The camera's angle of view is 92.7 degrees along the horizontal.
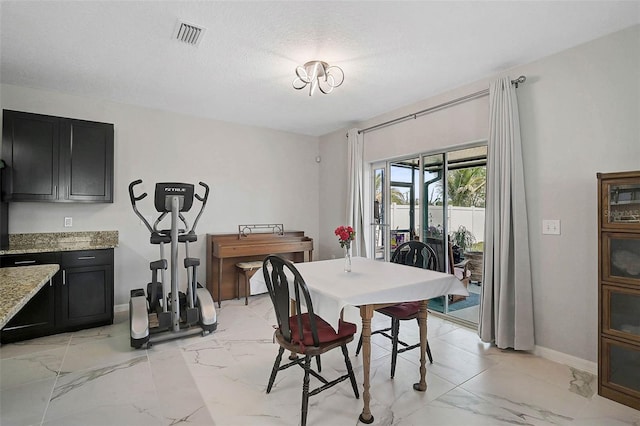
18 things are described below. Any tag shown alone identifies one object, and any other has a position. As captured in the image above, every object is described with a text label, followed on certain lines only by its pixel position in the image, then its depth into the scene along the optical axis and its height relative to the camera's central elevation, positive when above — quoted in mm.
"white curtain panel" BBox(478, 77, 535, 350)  2729 -207
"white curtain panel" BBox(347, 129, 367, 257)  4570 +318
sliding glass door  3465 +85
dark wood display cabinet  2018 -480
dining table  1842 -479
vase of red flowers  2395 -172
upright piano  4176 -501
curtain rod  2816 +1266
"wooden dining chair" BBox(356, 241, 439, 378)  2350 -473
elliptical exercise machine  3037 -858
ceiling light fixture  2791 +1393
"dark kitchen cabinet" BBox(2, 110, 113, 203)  3141 +633
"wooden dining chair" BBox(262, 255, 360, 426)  1806 -746
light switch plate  2619 -94
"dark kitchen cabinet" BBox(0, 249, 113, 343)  2986 -848
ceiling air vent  2287 +1424
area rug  3766 -1096
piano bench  4168 -751
